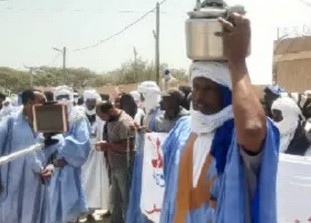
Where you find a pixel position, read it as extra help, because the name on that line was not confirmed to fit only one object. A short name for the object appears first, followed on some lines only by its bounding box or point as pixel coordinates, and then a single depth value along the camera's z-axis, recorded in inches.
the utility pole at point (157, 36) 1229.7
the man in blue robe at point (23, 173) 240.8
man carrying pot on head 103.1
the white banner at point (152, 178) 276.7
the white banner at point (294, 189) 197.5
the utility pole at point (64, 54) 2398.9
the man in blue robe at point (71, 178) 307.1
